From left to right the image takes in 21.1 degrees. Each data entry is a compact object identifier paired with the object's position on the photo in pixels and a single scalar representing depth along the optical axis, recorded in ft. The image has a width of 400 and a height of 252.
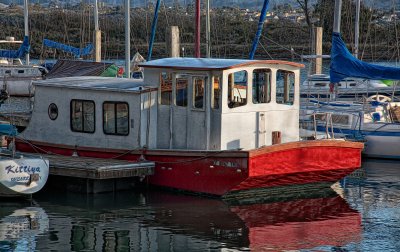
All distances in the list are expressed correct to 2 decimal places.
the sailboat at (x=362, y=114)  110.52
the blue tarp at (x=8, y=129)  101.94
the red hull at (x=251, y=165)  82.89
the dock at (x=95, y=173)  84.38
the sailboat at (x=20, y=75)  195.00
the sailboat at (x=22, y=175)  82.94
